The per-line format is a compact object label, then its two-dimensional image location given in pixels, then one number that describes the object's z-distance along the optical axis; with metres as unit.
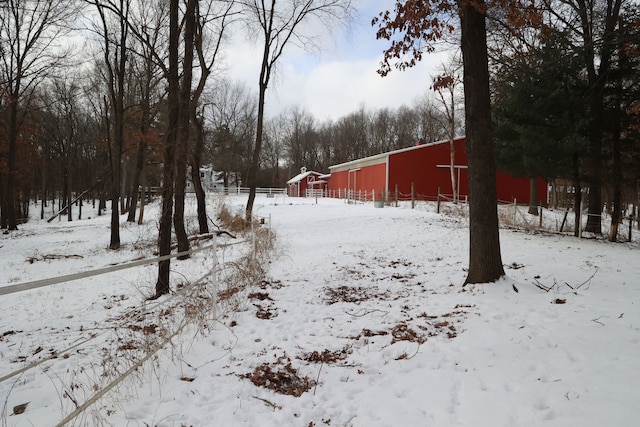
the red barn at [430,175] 27.30
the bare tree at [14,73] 17.91
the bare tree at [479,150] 5.71
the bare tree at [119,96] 13.23
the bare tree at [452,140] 26.38
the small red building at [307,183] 47.80
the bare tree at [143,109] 18.53
